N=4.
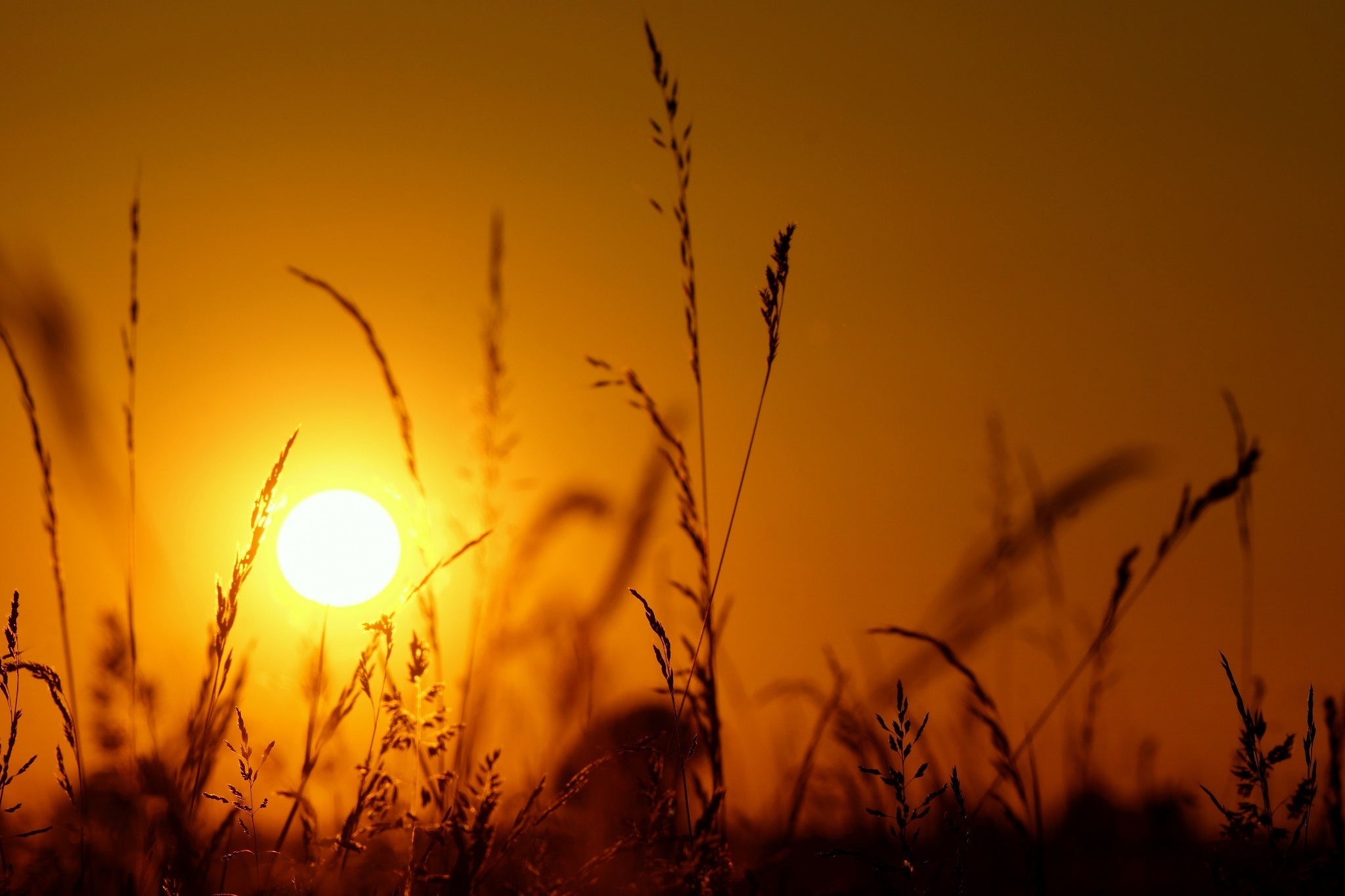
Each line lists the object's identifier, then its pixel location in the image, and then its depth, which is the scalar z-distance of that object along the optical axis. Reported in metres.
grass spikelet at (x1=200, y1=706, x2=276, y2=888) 2.55
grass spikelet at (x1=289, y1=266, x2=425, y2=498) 2.71
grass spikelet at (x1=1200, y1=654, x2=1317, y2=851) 2.57
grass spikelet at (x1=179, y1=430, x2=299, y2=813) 2.59
